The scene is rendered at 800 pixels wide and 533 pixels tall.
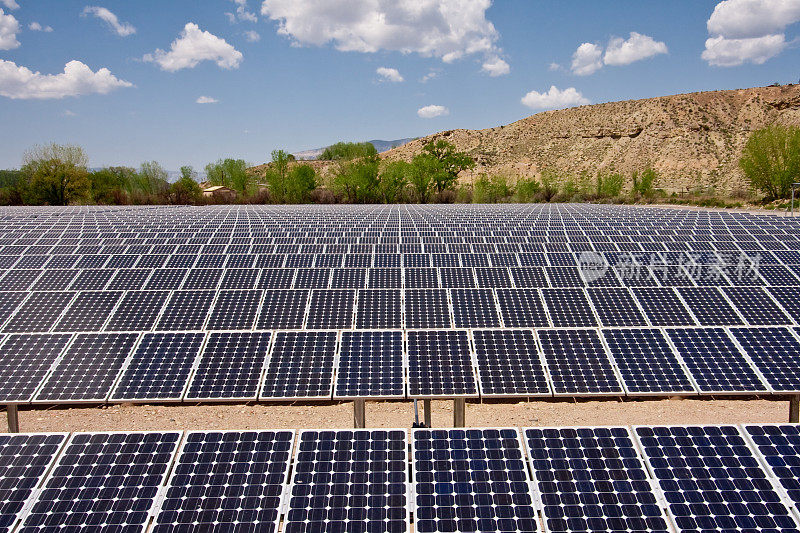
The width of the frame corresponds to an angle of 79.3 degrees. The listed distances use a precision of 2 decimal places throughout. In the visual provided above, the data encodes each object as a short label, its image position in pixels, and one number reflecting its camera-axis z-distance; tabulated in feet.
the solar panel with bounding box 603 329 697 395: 27.48
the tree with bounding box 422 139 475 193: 284.82
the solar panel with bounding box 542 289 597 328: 37.96
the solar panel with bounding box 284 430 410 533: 16.49
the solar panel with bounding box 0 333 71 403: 26.66
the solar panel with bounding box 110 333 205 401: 26.89
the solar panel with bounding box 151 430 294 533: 16.53
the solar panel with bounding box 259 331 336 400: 27.12
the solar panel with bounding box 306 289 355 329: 38.45
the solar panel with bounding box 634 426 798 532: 16.14
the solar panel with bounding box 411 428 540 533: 16.34
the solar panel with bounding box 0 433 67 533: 16.65
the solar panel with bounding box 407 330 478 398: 26.76
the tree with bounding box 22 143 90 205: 242.37
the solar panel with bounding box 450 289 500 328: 38.28
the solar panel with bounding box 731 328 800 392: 27.63
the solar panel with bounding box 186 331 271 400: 27.07
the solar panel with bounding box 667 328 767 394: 27.48
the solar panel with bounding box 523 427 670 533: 16.35
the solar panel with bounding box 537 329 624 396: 27.37
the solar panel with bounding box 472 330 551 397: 27.02
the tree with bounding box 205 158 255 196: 354.33
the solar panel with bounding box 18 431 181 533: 16.42
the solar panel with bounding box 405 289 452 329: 38.42
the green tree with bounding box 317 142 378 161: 376.17
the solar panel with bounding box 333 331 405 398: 26.89
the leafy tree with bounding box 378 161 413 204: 279.49
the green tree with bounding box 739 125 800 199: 209.26
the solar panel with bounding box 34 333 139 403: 26.63
